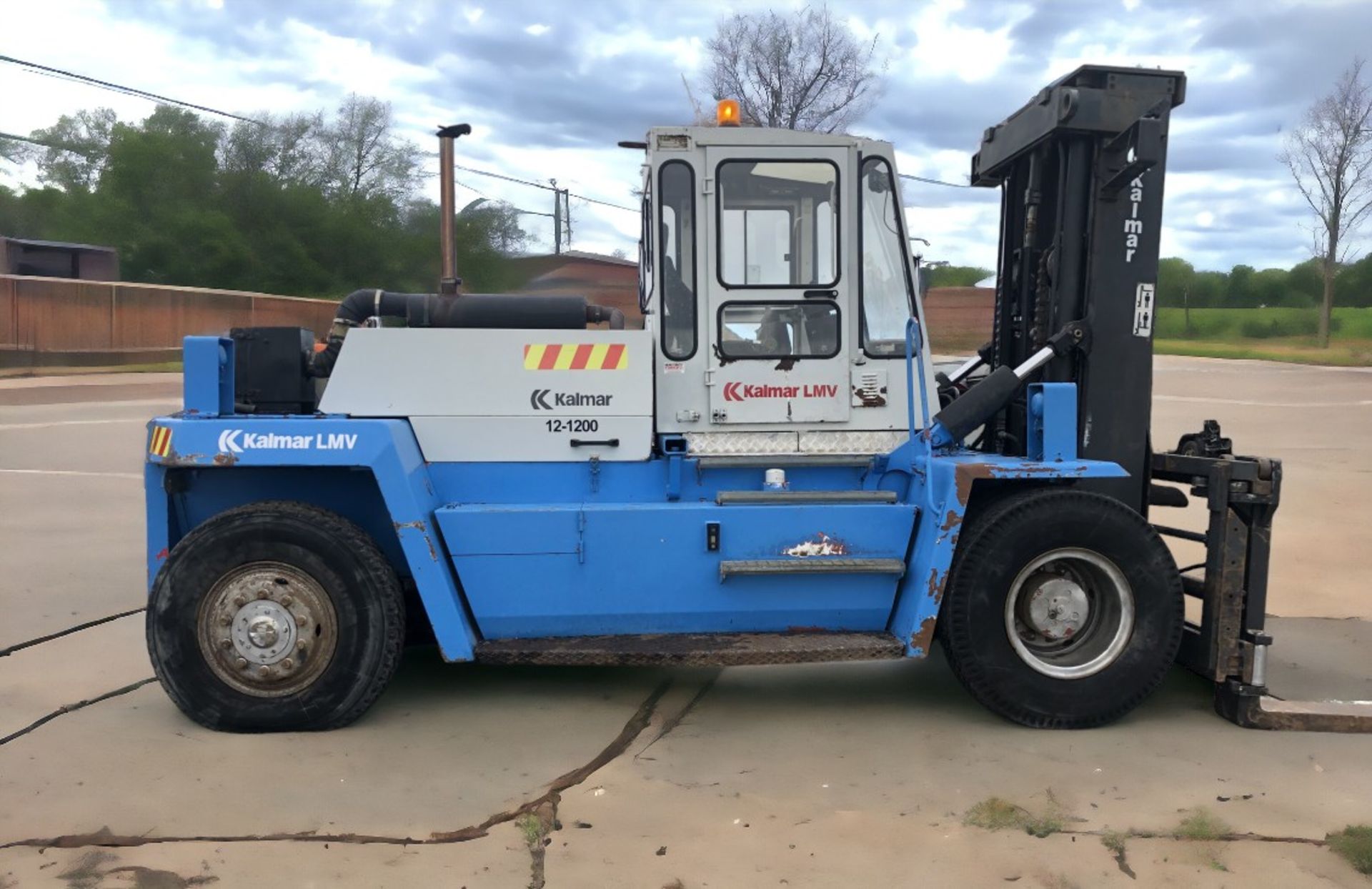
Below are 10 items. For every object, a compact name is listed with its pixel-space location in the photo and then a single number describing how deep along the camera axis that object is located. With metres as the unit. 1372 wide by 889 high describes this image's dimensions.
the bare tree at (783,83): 21.72
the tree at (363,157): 38.69
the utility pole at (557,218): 38.75
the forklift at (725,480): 4.88
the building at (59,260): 26.05
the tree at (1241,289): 50.41
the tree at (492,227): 30.41
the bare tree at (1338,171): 31.12
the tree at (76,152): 41.25
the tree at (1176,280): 47.00
